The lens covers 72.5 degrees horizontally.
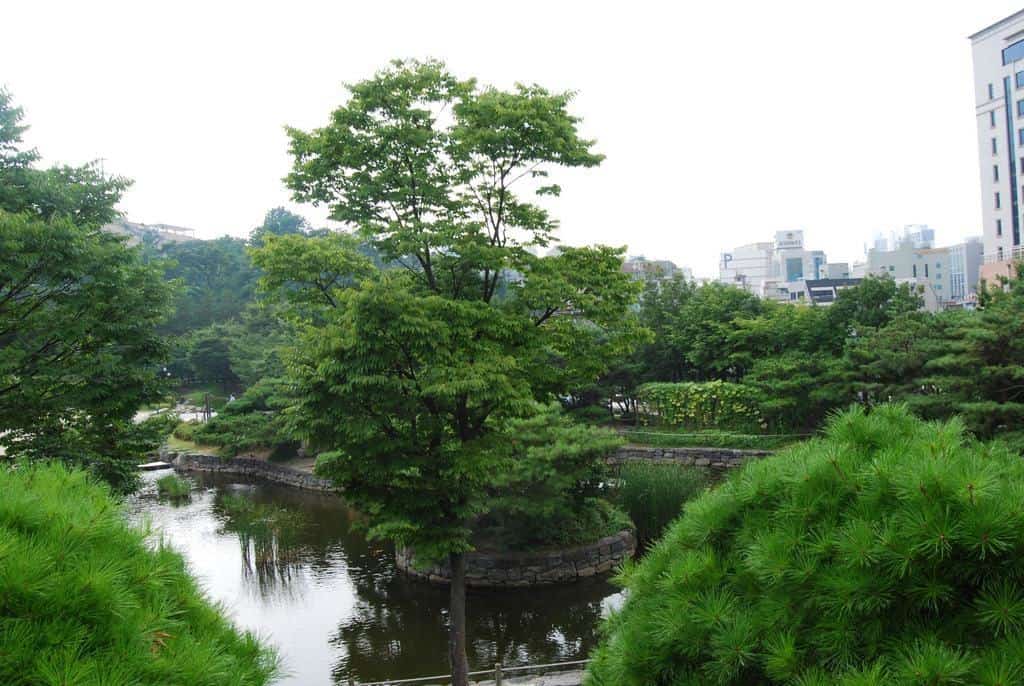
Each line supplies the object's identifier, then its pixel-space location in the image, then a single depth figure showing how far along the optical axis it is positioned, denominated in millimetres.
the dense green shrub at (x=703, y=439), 22547
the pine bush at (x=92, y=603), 1869
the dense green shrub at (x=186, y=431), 30094
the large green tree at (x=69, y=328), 8102
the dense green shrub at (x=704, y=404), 24391
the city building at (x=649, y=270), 36531
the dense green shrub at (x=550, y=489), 13344
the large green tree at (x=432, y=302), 7484
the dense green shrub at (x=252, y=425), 25422
